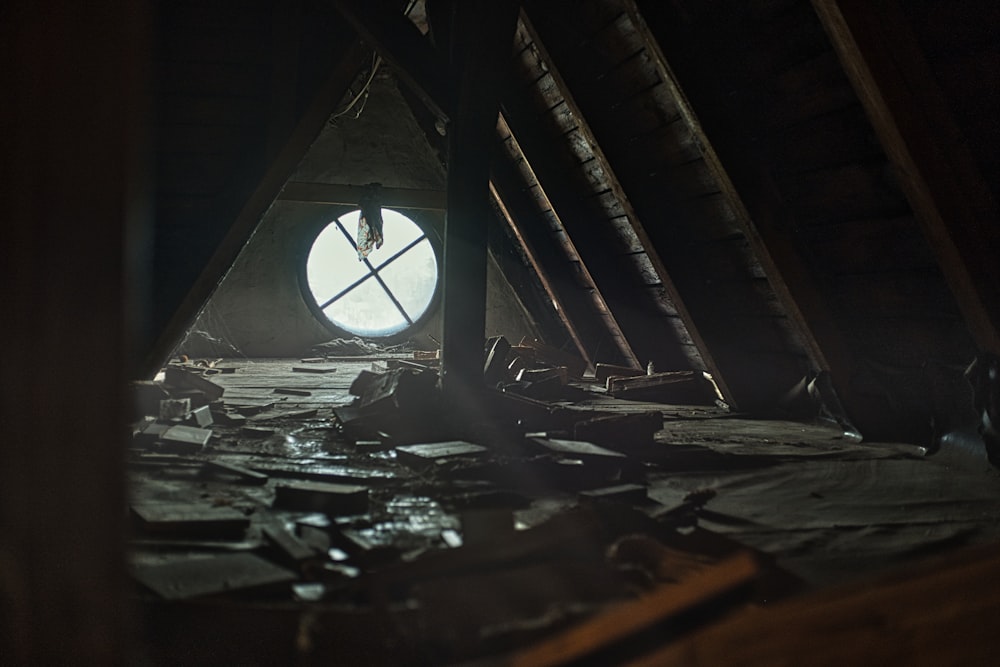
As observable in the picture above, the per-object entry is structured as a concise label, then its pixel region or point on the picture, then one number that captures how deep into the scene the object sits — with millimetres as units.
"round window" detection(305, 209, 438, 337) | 7562
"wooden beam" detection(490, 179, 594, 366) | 5062
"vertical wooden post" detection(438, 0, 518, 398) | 2762
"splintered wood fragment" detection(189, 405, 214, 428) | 3086
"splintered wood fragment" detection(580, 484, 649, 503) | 1893
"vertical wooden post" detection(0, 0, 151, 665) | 495
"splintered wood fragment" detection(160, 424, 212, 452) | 2578
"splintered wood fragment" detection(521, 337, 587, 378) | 5695
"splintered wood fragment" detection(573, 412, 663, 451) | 2680
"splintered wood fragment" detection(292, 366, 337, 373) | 5793
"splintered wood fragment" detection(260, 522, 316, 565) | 1368
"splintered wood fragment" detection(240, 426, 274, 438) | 2889
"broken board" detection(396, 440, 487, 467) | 2350
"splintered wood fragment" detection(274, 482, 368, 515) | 1740
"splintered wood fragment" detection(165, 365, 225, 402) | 3785
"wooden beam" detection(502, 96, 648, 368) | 4086
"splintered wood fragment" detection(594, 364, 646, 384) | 4762
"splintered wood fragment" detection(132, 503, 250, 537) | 1544
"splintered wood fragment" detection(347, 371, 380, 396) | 3922
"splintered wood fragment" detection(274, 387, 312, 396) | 4320
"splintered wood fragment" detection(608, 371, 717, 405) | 4156
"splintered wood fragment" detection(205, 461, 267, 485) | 2088
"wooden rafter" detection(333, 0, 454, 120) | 2546
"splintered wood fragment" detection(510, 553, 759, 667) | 906
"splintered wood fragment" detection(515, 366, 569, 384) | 4465
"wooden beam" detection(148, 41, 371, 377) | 3043
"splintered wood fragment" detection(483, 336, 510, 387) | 4797
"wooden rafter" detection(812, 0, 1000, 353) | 1806
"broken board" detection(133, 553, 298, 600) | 1200
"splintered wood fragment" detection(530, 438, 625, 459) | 2379
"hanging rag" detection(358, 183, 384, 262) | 6758
